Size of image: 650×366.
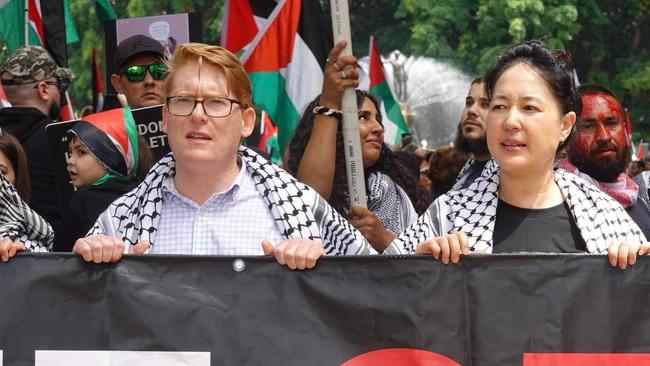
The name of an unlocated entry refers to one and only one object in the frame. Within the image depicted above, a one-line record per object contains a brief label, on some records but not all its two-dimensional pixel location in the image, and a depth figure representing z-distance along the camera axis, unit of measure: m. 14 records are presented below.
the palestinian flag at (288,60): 6.22
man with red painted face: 4.87
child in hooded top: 4.39
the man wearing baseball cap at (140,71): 5.90
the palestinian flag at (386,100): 10.95
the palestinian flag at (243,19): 6.89
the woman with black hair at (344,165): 4.57
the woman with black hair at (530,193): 3.53
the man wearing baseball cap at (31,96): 5.61
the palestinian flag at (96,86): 9.48
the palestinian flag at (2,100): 8.35
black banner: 3.25
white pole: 4.62
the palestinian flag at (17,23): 6.85
